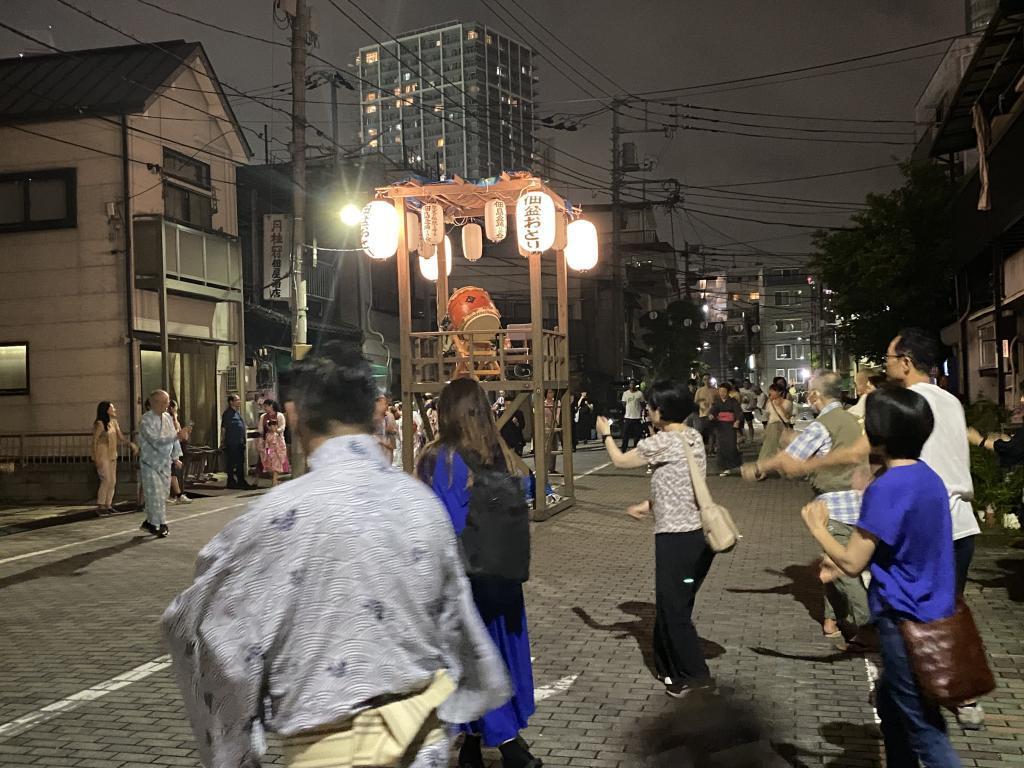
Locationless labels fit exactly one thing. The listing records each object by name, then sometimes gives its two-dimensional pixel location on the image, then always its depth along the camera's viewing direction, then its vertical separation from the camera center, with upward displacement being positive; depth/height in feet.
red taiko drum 50.24 +3.97
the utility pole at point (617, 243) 126.41 +18.42
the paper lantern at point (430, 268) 58.08 +7.17
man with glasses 16.85 -1.35
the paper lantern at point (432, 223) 53.72 +9.10
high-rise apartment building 580.30 +172.54
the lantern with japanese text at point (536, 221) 49.21 +8.28
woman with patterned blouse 20.15 -3.13
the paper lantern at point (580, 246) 57.26 +8.13
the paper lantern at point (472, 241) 63.16 +9.55
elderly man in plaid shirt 20.34 -2.31
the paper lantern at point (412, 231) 54.34 +8.83
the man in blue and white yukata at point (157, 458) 45.21 -2.79
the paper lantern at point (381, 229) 51.75 +8.49
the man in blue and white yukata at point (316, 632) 7.70 -1.88
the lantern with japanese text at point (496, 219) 52.29 +9.02
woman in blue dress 15.76 -3.12
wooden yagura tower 48.80 +1.82
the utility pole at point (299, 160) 63.05 +15.30
